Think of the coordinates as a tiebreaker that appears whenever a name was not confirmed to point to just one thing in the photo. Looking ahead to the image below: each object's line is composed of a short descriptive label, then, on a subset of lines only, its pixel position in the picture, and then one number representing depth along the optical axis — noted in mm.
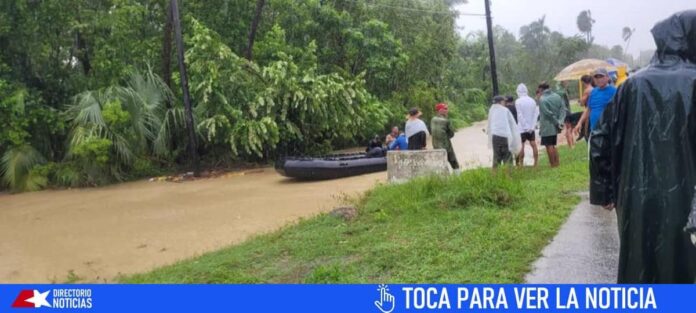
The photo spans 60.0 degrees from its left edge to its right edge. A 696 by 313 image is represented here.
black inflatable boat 13945
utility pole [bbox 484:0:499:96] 16453
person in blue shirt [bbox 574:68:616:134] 7102
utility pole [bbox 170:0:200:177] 15984
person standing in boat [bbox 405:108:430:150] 10562
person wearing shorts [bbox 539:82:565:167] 9406
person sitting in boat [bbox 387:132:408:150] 13656
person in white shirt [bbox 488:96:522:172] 9180
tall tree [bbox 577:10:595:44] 77812
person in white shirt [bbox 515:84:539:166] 9789
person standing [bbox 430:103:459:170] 10047
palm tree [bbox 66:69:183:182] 16172
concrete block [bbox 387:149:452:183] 9617
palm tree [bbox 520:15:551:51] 66931
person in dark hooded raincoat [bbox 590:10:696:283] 2705
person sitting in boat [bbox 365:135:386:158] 15039
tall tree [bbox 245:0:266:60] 18328
